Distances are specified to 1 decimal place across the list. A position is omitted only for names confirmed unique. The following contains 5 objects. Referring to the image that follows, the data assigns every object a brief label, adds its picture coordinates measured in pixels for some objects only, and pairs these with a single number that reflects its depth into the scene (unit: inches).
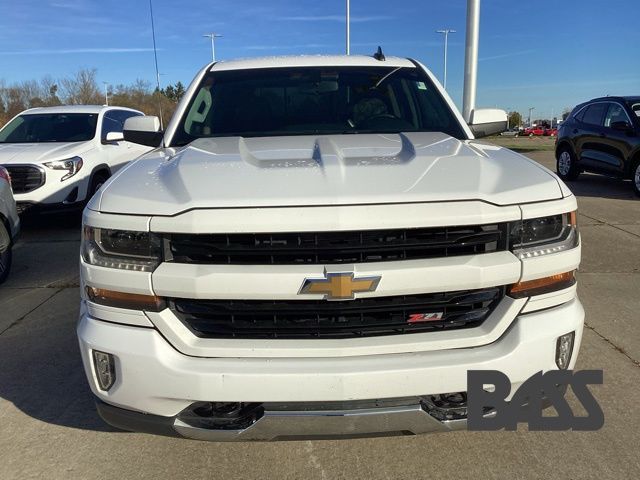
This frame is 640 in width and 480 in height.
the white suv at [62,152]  297.7
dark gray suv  388.2
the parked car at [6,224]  216.5
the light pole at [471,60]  532.4
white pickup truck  78.0
